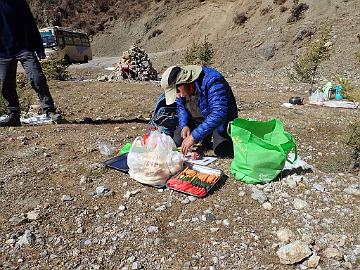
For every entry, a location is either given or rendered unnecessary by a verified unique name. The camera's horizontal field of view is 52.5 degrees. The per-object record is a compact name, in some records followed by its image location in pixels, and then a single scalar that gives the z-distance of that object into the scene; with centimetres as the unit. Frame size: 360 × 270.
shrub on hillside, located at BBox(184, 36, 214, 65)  1611
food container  291
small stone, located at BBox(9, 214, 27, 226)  250
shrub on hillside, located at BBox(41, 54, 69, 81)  1041
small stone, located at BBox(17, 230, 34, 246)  232
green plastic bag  289
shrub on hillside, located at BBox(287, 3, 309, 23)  2194
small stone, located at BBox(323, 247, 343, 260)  221
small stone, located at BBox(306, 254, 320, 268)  215
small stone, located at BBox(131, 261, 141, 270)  216
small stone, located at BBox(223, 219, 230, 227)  257
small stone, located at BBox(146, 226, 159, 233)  249
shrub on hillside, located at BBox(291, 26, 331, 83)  1059
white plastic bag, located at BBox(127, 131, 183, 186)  298
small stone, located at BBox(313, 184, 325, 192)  298
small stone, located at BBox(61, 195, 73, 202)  282
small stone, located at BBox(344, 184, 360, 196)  294
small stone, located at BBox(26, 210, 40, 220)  256
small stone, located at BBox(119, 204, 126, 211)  273
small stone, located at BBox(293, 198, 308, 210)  275
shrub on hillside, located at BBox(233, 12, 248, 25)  2614
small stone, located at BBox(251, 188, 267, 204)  284
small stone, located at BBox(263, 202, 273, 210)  276
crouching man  317
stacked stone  1177
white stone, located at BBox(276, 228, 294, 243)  239
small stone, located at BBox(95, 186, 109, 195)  294
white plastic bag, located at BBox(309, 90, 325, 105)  774
